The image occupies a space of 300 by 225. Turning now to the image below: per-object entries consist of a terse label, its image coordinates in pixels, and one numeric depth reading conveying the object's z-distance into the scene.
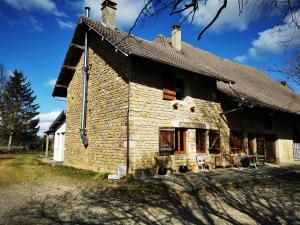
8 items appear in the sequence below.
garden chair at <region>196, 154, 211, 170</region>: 9.95
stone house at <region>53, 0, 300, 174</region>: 8.65
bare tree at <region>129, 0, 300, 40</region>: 2.27
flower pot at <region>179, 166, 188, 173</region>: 9.14
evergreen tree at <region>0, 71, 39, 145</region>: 27.59
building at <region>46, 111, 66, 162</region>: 14.54
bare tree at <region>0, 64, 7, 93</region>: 26.60
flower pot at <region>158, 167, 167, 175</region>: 8.54
